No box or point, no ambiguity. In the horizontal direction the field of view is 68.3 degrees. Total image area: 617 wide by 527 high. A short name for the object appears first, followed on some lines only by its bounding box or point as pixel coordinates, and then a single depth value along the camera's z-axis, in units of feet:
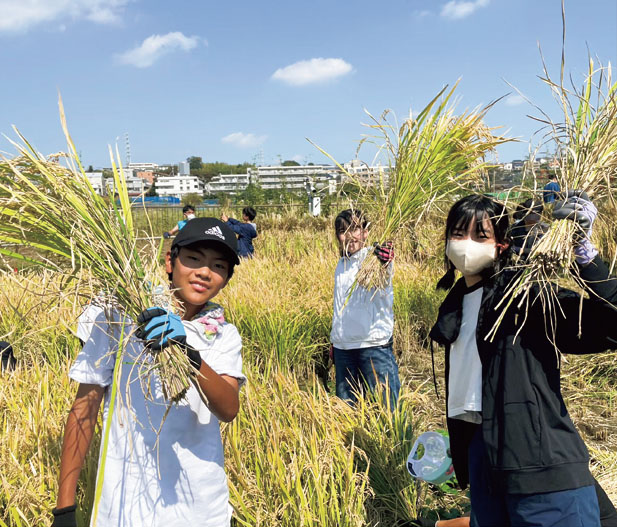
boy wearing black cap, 3.87
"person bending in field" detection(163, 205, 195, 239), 25.91
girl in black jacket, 4.23
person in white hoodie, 9.30
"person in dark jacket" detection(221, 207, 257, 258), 23.52
